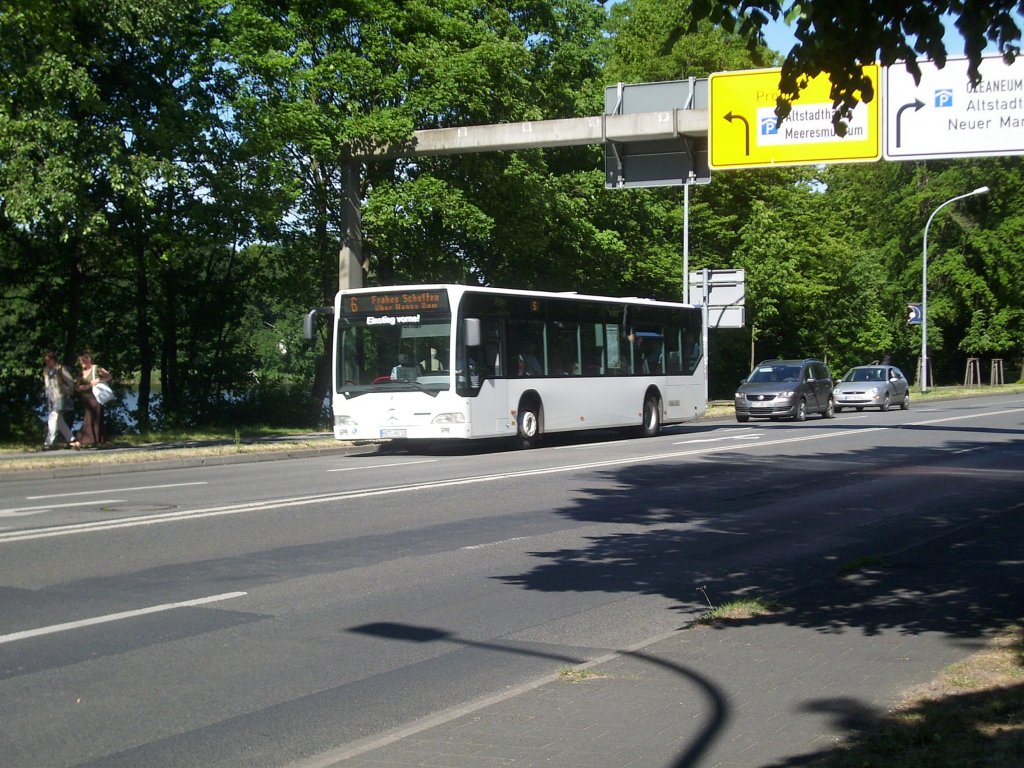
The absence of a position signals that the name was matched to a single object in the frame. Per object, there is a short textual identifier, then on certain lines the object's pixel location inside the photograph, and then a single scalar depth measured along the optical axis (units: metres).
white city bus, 21.94
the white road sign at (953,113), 17.33
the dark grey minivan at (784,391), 33.50
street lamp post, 54.67
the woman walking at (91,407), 22.22
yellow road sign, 18.23
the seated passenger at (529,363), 23.80
